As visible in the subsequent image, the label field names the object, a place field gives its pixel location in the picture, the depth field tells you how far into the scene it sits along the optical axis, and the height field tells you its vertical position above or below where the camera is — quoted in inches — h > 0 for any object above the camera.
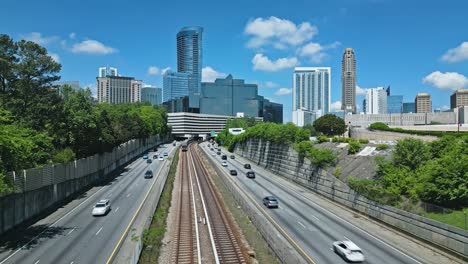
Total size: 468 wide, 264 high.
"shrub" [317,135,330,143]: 3103.3 -54.3
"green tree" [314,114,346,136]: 5539.9 +106.0
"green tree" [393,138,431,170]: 1748.3 -98.5
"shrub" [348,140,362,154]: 2356.1 -96.3
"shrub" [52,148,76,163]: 2129.9 -148.3
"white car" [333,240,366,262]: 1087.0 -364.8
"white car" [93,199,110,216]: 1670.8 -357.2
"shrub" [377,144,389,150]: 2194.1 -85.2
